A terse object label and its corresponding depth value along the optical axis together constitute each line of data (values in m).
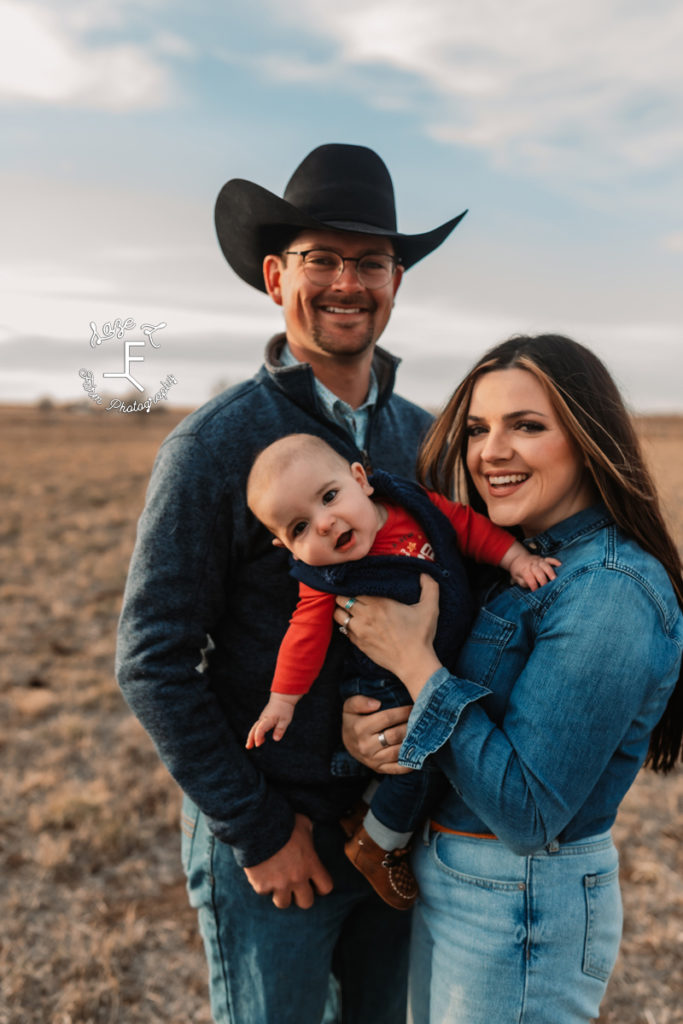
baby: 2.12
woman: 1.74
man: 2.24
